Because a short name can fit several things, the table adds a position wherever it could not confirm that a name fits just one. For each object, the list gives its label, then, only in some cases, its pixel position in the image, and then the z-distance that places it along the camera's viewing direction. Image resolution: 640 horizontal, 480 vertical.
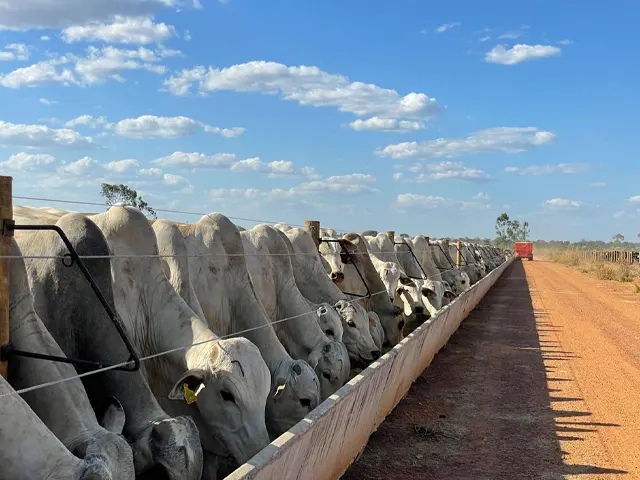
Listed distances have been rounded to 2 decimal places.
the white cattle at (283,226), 11.48
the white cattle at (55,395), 3.81
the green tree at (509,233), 113.69
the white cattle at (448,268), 19.41
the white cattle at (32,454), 3.41
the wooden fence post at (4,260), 4.13
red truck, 83.35
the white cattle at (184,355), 5.25
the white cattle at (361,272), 11.93
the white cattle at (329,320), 8.53
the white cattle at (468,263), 25.80
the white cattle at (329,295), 9.10
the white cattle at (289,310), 7.35
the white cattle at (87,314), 4.95
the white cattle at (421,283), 14.21
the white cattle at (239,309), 6.31
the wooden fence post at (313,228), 11.26
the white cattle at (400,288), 13.33
